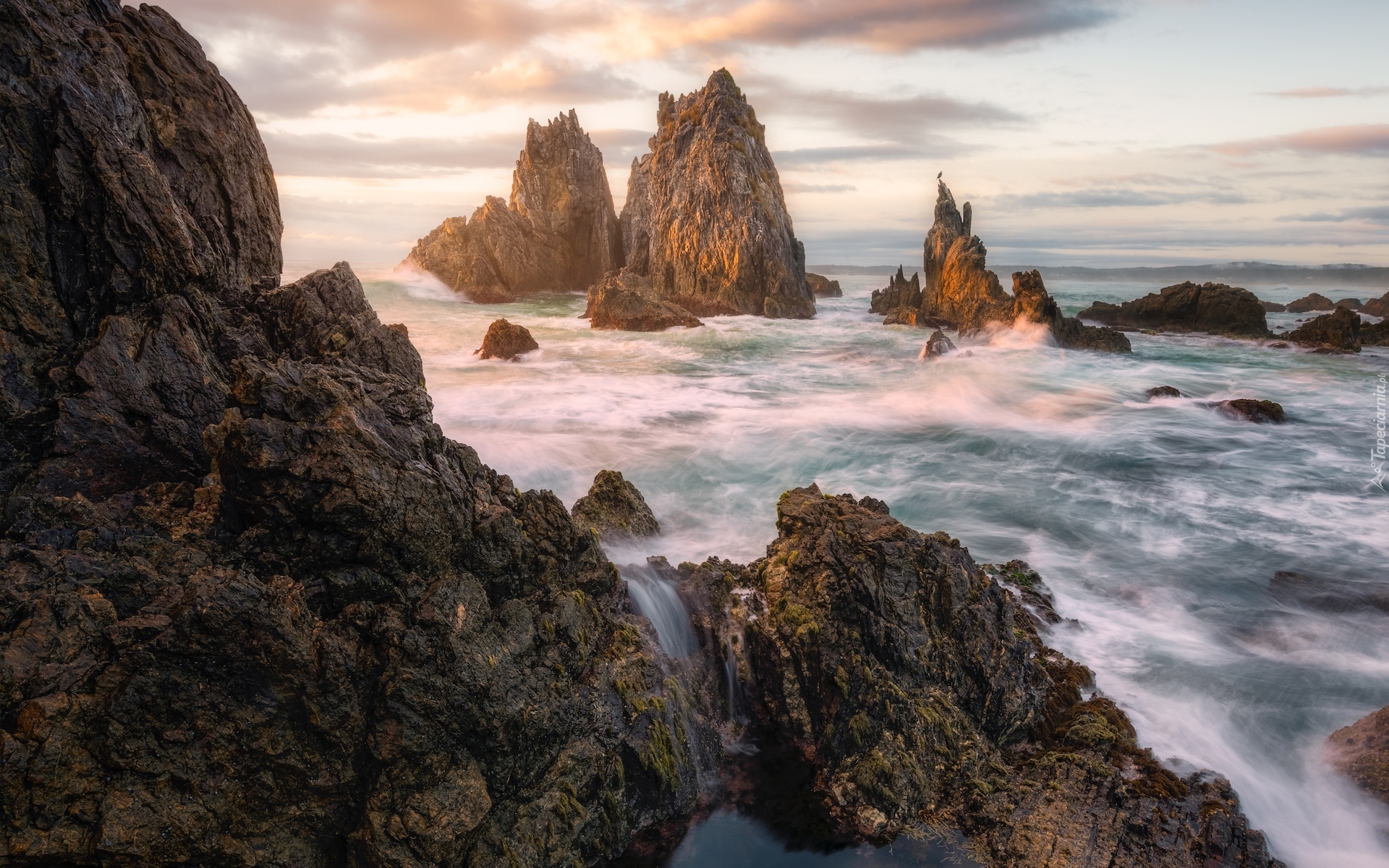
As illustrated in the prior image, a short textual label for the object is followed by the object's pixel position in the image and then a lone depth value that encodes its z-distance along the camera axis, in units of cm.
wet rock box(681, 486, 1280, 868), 600
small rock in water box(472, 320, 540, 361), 2955
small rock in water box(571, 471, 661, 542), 1005
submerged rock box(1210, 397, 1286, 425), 2123
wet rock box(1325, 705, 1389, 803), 700
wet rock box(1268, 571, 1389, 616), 1057
